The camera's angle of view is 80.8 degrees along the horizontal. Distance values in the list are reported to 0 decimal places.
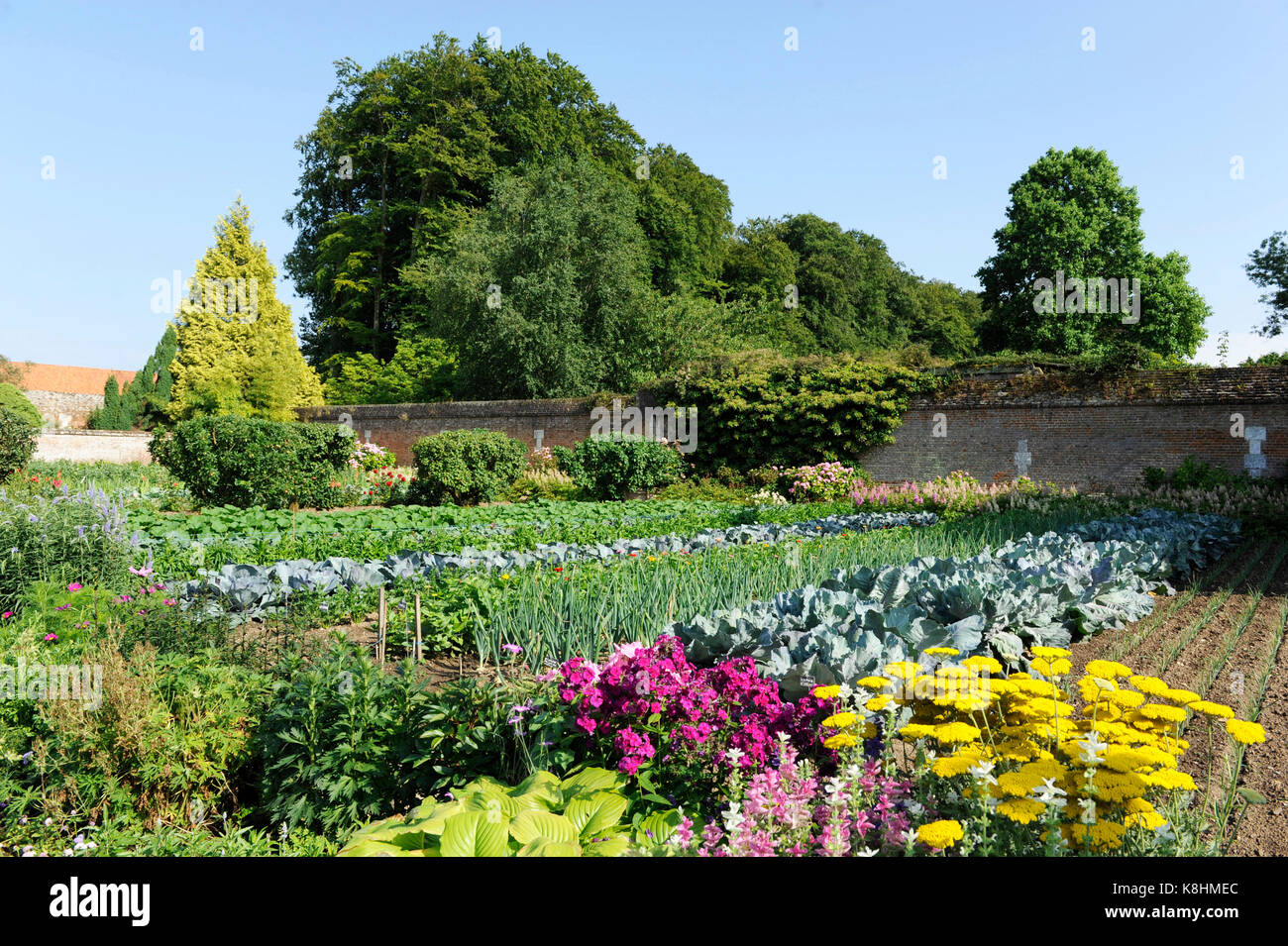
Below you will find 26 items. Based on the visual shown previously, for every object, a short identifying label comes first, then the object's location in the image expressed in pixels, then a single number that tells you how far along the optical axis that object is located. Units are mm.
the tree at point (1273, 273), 28047
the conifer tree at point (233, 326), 23500
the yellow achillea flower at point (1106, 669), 2668
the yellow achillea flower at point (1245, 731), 2100
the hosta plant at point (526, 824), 1967
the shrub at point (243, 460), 10781
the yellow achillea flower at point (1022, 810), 1888
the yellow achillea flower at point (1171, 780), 1927
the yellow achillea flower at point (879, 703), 2309
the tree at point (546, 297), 20359
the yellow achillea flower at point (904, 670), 2711
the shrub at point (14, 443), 13898
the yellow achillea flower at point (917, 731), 2273
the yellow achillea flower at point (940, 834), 1801
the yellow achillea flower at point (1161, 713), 2223
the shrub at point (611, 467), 14125
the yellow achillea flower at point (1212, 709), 2291
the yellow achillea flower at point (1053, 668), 2639
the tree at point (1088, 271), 23953
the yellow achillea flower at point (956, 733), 2143
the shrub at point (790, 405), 15250
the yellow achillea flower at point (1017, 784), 1972
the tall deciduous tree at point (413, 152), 26234
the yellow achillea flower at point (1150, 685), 2471
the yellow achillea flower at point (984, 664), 2643
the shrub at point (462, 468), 12344
